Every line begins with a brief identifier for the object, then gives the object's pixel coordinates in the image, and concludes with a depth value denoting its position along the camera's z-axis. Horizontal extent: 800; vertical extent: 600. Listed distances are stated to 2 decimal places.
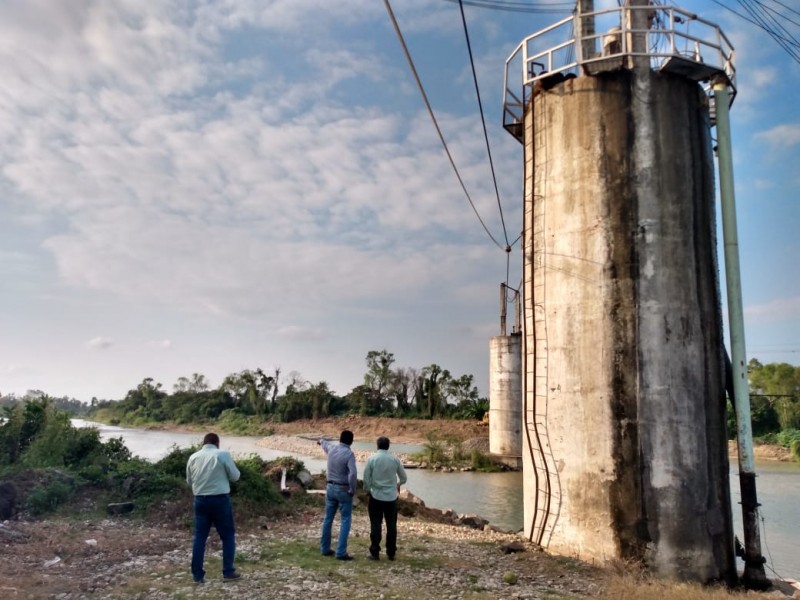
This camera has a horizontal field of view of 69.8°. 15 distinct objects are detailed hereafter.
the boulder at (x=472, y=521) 14.25
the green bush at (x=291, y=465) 15.70
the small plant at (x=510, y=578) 8.12
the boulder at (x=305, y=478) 15.55
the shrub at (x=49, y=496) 11.29
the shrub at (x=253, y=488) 12.45
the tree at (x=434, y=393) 61.21
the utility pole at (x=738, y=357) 9.37
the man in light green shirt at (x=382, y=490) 8.65
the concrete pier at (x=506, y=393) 27.59
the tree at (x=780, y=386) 43.56
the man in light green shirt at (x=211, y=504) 7.54
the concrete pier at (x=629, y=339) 9.13
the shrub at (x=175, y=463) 13.73
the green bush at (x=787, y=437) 39.53
